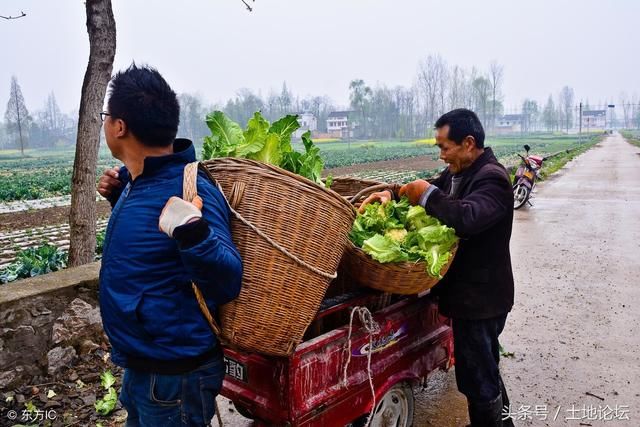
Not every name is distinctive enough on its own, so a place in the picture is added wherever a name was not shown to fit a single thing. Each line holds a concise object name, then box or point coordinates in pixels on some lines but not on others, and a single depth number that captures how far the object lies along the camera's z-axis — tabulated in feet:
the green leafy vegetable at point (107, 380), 12.76
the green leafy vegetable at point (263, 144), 8.13
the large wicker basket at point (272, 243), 6.64
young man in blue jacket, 6.11
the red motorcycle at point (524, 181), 43.42
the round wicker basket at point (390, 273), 8.95
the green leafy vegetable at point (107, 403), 11.91
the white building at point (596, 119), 500.12
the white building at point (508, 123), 446.19
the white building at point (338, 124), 333.99
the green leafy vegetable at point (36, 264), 19.02
